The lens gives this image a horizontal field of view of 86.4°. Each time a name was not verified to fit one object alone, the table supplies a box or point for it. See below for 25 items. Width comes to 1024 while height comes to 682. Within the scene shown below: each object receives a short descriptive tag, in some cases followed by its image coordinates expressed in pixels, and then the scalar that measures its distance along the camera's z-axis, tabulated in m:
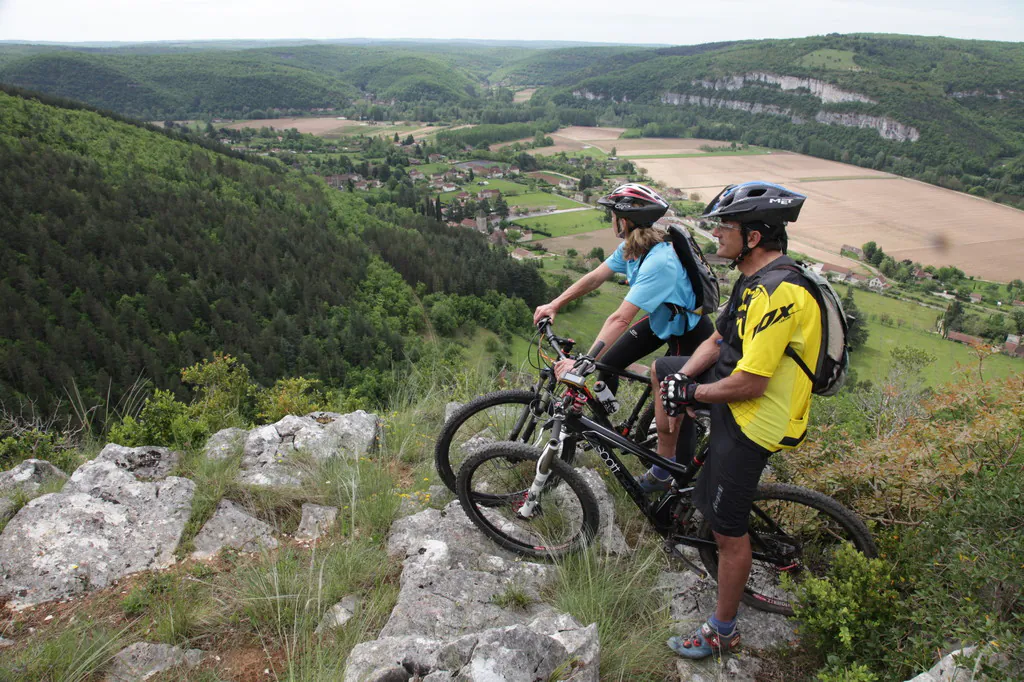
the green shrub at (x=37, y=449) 5.51
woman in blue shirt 3.48
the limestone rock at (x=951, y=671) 2.20
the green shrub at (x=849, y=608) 2.75
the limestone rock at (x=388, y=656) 2.50
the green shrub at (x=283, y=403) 7.09
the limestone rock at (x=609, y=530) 3.62
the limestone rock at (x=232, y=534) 3.82
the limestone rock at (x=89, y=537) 3.40
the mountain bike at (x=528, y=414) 3.66
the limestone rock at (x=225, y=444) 5.04
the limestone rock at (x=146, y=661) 2.70
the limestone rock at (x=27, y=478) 4.28
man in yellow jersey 2.43
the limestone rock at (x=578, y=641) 2.47
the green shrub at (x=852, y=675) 2.43
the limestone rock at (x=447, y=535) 3.63
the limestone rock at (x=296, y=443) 4.69
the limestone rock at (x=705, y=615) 3.11
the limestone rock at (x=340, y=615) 2.99
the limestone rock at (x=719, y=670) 2.81
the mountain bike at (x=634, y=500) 3.24
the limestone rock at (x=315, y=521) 4.04
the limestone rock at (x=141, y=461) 4.86
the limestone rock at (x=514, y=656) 2.33
